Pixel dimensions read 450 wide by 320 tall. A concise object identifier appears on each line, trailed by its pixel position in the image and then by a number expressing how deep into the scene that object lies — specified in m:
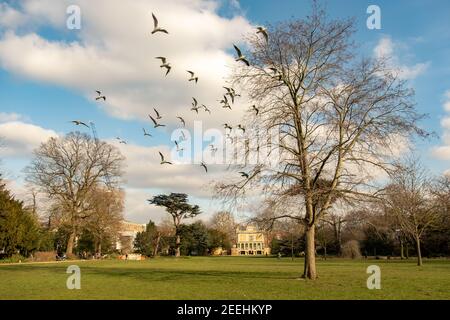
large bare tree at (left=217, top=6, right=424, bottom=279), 21.94
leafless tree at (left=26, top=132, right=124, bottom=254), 53.81
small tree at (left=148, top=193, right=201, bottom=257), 83.31
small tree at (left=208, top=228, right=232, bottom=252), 105.96
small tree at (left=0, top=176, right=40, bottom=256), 44.75
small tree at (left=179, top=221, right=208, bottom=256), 88.00
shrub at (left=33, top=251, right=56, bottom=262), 51.15
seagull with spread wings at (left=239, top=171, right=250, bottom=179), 20.52
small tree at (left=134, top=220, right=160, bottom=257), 89.38
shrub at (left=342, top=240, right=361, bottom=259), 68.07
